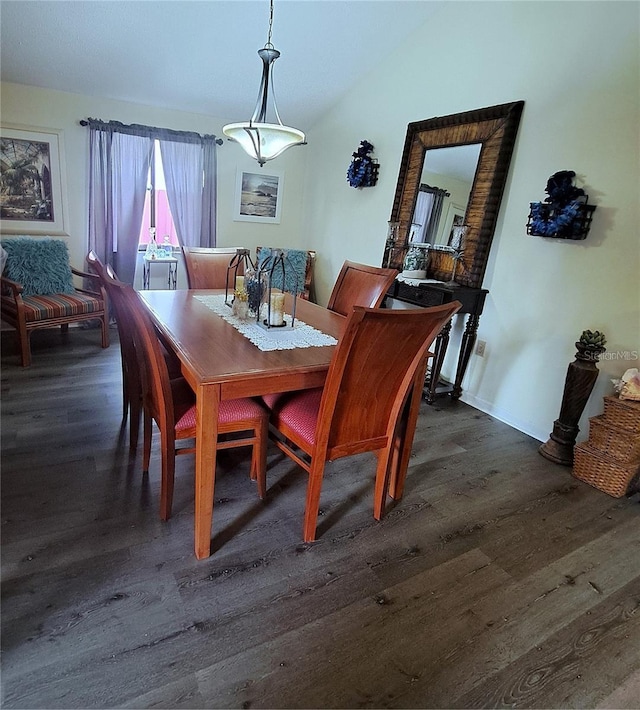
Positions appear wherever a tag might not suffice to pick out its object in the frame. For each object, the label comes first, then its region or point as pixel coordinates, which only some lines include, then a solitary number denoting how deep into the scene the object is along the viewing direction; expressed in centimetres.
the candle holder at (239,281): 228
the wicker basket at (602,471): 230
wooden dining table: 149
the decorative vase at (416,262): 355
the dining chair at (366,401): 145
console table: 308
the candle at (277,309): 202
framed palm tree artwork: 380
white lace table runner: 186
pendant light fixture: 205
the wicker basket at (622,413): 226
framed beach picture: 487
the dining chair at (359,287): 257
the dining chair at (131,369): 192
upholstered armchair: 325
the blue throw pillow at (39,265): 354
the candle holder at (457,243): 321
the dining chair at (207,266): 313
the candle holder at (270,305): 201
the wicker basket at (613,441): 229
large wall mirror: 299
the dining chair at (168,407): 159
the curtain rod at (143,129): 397
